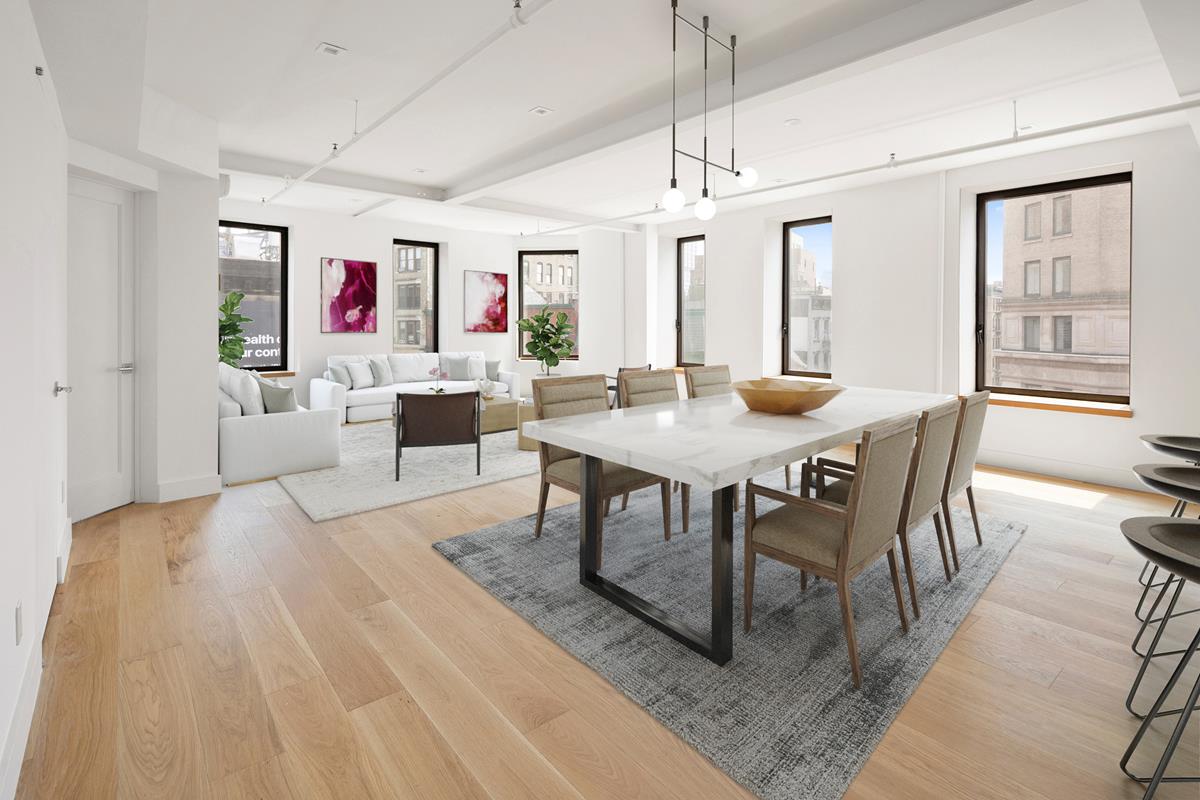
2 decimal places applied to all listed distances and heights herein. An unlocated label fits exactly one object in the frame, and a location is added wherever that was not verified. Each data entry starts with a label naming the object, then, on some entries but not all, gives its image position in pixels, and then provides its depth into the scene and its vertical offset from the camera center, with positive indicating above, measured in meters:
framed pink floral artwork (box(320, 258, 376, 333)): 7.71 +1.18
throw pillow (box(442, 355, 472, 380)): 8.27 +0.26
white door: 3.61 +0.24
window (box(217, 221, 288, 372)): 7.23 +1.28
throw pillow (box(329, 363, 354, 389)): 7.22 +0.13
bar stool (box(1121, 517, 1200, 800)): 1.33 -0.38
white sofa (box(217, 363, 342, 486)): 4.45 -0.40
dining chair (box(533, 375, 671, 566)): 3.12 -0.38
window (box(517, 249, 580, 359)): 9.60 +1.66
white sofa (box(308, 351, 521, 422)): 6.96 -0.01
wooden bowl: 2.89 -0.04
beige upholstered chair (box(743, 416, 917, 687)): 2.00 -0.51
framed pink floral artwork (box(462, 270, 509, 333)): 8.95 +1.30
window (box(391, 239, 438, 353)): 8.59 +1.32
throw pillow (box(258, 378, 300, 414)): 4.80 -0.10
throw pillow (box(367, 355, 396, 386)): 7.55 +0.19
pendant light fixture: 2.99 +1.20
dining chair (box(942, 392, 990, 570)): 2.87 -0.28
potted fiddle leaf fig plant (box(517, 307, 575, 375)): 8.31 +0.69
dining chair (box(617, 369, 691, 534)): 3.67 -0.01
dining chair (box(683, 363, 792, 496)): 4.09 +0.05
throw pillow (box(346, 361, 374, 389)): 7.31 +0.13
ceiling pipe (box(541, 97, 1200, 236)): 3.52 +1.78
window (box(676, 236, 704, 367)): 8.18 +1.21
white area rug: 4.03 -0.70
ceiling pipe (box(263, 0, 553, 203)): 2.43 +1.70
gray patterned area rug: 1.72 -0.97
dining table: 2.03 -0.22
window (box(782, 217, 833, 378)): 6.76 +1.06
